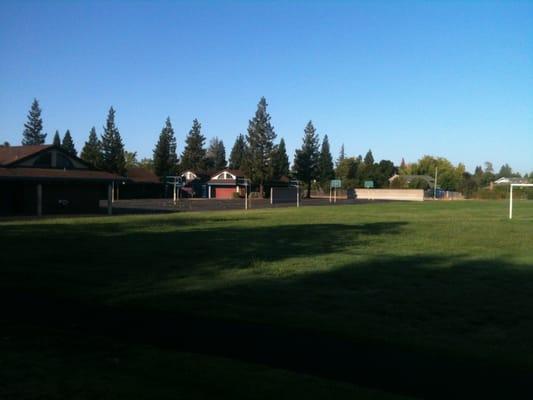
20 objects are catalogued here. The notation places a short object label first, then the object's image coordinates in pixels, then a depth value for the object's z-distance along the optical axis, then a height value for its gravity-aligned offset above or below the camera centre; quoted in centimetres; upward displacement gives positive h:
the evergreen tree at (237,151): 16425 +1042
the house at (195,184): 10406 +104
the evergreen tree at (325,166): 12658 +536
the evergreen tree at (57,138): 13221 +1079
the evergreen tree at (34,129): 11738 +1124
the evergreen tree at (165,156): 10719 +583
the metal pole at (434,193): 11275 -22
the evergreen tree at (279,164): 10200 +472
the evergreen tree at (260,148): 10062 +698
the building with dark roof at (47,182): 4406 +52
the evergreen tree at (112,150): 9250 +587
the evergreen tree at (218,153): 17396 +1146
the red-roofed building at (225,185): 10269 +91
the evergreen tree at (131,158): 12962 +674
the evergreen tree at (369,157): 16975 +952
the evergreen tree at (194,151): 11381 +707
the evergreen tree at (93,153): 9181 +546
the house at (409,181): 12539 +223
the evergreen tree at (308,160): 11175 +554
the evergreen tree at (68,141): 12074 +927
